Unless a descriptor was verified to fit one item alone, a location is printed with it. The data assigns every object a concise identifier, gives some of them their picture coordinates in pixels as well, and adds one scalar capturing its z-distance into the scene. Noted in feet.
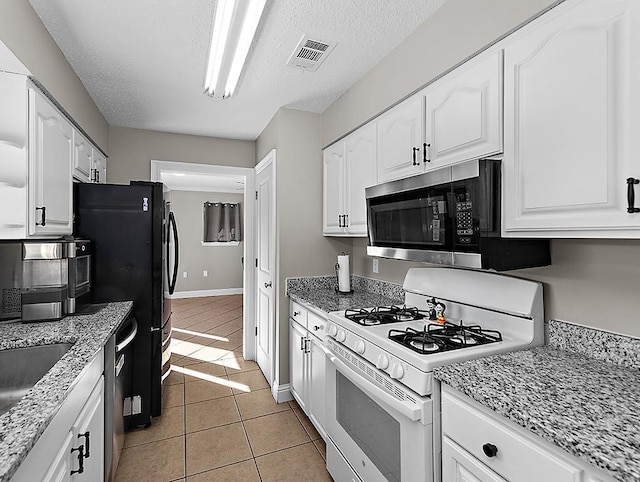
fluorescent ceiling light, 5.27
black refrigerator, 7.68
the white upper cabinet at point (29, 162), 5.38
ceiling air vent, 6.47
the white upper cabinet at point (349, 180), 7.52
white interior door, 9.76
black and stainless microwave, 4.39
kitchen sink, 4.91
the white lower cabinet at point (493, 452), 2.75
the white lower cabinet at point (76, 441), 3.03
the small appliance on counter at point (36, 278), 5.83
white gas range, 4.10
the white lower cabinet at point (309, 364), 7.18
